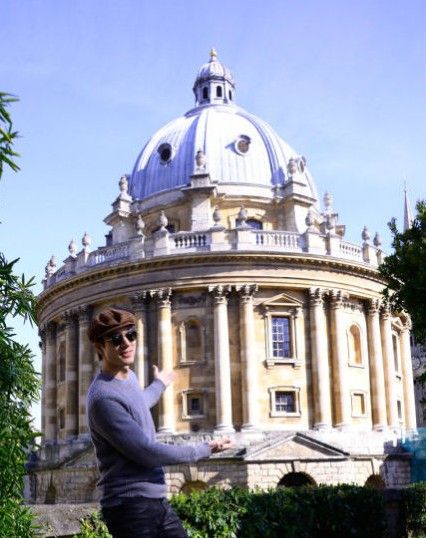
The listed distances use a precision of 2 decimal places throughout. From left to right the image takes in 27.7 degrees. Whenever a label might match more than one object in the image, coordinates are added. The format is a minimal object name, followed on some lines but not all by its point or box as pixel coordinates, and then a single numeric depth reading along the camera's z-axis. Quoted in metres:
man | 5.38
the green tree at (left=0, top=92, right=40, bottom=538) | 8.54
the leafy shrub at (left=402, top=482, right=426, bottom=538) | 23.33
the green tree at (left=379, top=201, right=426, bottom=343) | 23.17
